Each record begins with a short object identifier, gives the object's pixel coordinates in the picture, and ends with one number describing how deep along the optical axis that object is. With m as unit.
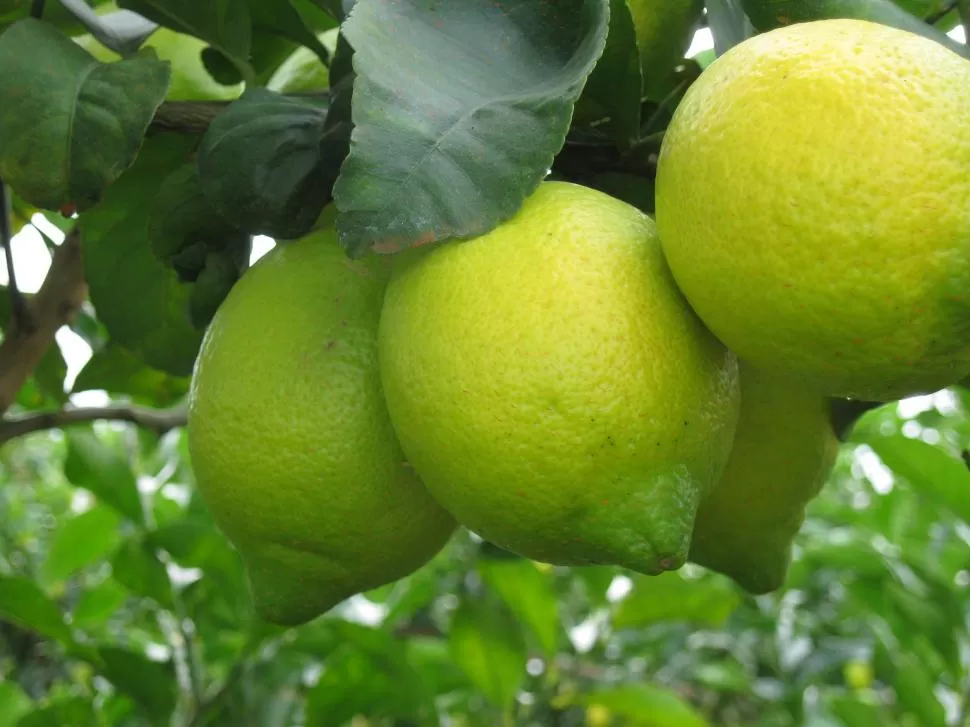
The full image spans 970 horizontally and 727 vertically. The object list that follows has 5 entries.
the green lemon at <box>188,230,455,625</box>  0.50
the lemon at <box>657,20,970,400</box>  0.45
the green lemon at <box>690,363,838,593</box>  0.52
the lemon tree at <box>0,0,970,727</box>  0.46
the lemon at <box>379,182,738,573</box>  0.47
